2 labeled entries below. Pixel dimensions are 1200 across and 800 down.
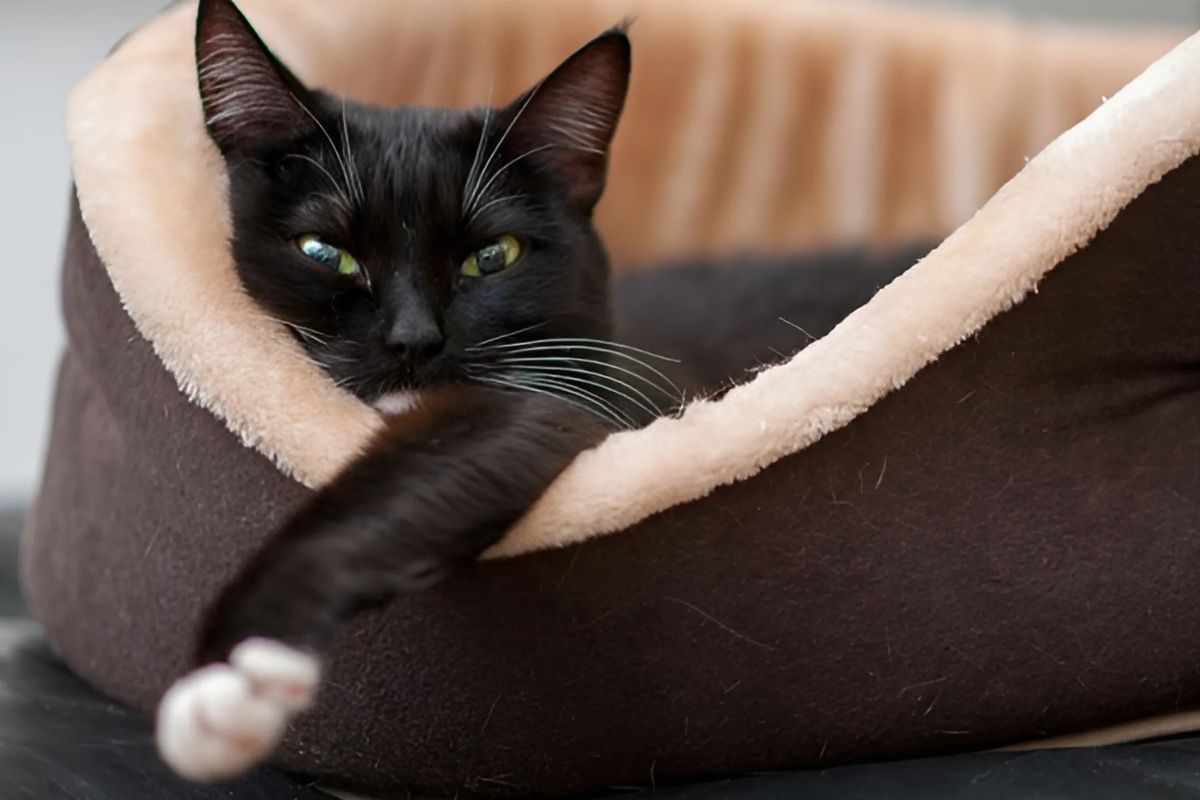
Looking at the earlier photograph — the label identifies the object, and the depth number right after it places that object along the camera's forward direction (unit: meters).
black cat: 0.67
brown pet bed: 0.69
